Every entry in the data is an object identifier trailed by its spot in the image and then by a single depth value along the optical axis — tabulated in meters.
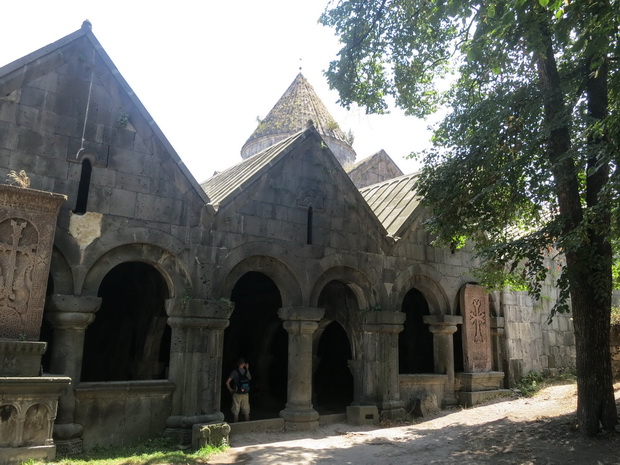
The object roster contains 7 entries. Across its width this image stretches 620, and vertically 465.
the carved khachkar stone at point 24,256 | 6.89
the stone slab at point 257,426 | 9.30
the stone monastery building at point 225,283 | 8.10
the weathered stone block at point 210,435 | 8.17
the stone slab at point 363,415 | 10.60
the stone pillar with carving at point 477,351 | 12.48
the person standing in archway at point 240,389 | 10.08
